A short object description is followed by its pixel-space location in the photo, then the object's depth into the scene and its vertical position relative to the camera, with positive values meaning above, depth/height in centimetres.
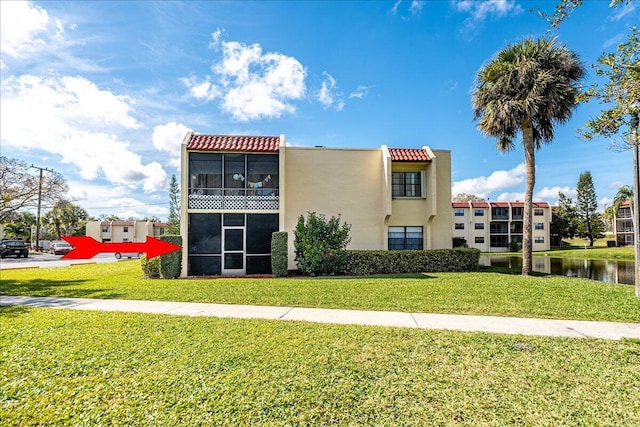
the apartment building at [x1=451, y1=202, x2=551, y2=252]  5050 +65
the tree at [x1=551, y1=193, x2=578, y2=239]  5503 +120
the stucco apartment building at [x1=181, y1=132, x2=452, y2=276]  1573 +153
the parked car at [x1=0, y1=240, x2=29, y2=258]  3228 -206
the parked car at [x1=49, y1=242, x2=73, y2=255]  3695 -230
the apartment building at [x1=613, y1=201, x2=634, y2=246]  5672 +8
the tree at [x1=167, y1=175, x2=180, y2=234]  1777 +97
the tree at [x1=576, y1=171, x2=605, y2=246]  5541 +302
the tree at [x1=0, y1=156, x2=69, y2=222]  3284 +402
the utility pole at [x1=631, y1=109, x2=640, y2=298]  931 +55
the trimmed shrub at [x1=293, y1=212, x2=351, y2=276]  1458 -76
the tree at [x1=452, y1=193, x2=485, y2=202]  7056 +630
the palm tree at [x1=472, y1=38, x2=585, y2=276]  1398 +564
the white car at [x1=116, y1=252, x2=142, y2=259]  3546 -296
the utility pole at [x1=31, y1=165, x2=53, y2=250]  3550 +380
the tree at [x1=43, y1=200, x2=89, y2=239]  6138 +113
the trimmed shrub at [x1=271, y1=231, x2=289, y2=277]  1467 -119
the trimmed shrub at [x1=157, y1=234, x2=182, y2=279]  1442 -147
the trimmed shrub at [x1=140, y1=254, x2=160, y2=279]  1457 -174
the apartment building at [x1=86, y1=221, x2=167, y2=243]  5706 -47
